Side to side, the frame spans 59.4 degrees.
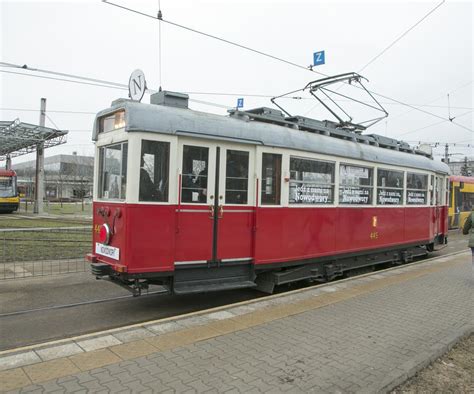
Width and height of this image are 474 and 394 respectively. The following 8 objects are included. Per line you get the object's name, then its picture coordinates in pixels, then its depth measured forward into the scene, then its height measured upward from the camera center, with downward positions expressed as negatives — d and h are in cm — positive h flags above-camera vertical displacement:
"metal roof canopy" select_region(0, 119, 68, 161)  2753 +409
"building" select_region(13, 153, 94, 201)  5662 +278
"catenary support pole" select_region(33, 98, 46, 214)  2945 +137
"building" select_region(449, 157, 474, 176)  4600 +466
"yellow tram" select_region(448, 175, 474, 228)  2233 +34
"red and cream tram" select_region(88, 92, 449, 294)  574 +2
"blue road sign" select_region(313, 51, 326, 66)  1109 +384
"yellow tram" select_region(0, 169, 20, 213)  3206 -1
